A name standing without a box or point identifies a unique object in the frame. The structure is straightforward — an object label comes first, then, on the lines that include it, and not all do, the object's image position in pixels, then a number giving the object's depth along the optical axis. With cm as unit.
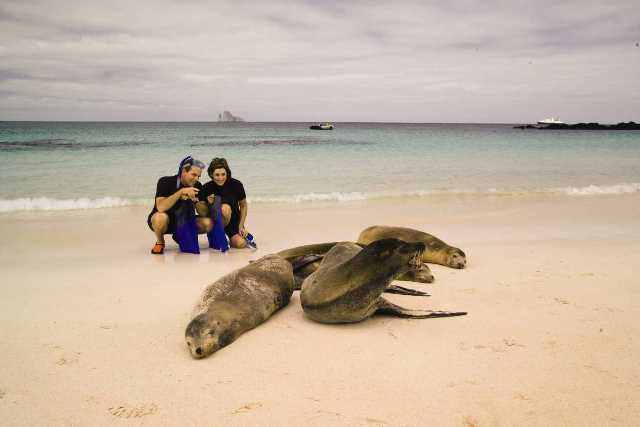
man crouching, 604
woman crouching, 641
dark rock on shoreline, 9529
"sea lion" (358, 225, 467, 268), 534
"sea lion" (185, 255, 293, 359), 309
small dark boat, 6870
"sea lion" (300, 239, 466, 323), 337
